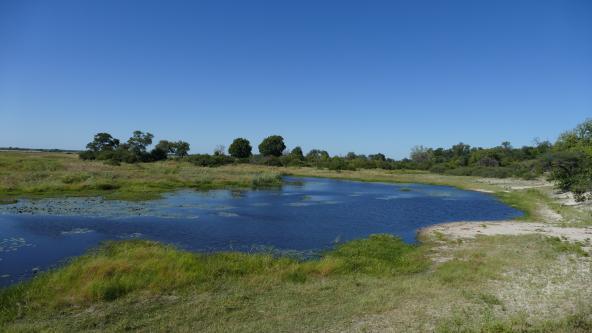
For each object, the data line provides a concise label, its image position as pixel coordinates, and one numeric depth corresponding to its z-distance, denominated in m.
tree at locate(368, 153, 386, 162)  171.82
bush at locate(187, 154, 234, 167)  105.94
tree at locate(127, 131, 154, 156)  137.50
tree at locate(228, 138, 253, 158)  138.00
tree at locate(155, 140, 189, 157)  149.25
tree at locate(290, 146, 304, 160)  157.12
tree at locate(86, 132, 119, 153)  132.98
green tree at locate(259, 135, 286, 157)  146.38
